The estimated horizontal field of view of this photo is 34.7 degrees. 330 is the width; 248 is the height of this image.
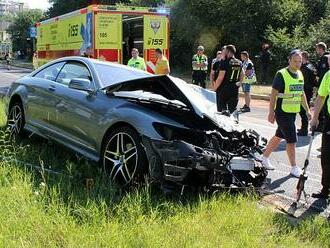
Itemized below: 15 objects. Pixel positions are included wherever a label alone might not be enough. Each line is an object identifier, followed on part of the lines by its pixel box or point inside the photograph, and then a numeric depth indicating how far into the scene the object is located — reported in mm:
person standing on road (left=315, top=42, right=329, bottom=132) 11672
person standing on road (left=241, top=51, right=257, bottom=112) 15953
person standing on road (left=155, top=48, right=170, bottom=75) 12109
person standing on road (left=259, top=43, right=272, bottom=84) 22589
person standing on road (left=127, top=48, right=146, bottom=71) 12585
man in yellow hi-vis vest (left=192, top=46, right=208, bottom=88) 17109
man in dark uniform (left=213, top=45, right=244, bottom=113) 10273
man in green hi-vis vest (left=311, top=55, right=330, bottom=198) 6125
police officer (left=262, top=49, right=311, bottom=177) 7289
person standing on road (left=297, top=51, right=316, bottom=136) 11391
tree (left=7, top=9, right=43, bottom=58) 75312
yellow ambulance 15172
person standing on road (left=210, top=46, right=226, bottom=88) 11153
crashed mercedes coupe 5262
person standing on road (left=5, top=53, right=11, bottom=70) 45938
